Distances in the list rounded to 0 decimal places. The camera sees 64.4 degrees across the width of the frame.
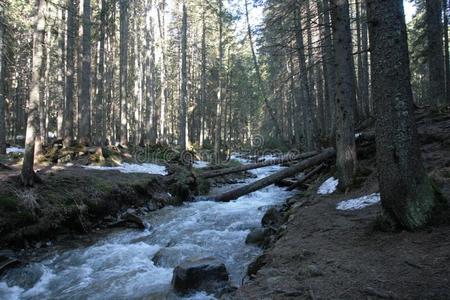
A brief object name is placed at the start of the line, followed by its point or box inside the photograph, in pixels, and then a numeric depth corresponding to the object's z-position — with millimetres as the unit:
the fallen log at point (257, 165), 14522
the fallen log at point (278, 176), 11594
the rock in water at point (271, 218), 9000
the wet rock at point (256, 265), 5276
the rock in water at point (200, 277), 5746
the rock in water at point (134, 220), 10133
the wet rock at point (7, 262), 6754
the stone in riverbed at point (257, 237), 7955
